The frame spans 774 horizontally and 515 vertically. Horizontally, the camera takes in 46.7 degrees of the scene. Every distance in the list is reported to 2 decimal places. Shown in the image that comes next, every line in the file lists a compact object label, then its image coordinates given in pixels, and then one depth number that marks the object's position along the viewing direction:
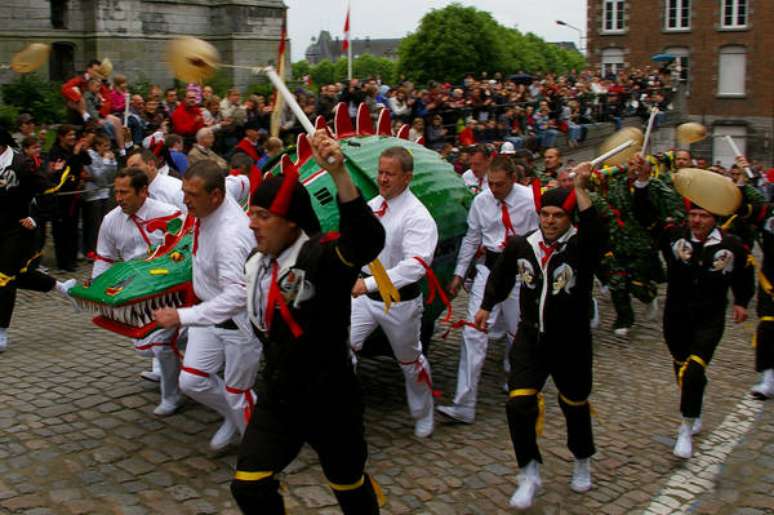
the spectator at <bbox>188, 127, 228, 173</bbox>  11.16
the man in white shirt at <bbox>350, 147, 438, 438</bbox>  6.53
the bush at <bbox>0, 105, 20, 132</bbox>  16.55
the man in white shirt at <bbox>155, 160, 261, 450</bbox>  5.56
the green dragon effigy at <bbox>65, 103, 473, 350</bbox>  5.92
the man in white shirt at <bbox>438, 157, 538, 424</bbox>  7.52
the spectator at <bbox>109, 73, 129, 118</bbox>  14.16
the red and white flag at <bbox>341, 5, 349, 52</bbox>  18.45
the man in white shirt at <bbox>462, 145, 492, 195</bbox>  9.02
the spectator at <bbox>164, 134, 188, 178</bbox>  11.45
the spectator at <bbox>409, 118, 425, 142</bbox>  16.09
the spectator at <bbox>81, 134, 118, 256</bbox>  12.46
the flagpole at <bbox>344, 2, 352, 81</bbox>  18.56
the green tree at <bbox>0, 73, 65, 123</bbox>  19.97
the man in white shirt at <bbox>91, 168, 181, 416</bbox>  6.98
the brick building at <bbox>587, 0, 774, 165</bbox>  49.86
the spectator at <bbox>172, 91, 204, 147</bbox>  13.38
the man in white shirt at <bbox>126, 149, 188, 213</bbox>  7.62
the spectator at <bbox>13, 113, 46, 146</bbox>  12.14
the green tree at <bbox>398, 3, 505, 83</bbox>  62.22
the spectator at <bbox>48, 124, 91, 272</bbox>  11.91
